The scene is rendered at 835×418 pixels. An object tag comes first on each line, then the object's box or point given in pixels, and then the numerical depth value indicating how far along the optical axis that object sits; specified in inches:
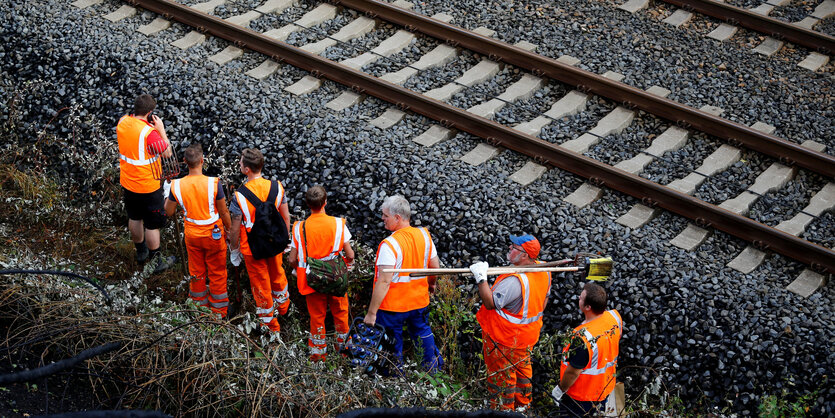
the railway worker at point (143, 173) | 583.8
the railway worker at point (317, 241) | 526.3
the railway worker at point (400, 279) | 502.3
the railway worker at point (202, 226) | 547.5
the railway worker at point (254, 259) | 543.5
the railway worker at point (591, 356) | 453.4
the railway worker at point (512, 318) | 484.7
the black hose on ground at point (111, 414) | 241.9
